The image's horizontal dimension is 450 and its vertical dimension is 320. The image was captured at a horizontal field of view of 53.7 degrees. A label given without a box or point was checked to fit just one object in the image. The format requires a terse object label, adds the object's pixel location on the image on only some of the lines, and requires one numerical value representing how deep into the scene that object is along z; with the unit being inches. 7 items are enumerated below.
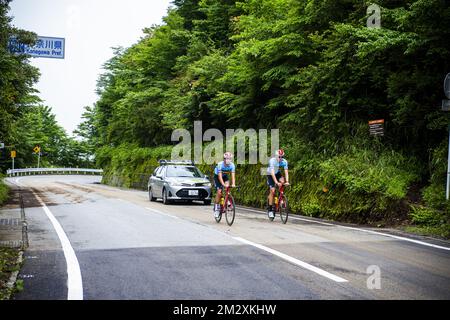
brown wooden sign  538.3
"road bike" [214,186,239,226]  459.2
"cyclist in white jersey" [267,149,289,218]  490.6
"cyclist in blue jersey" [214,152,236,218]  476.7
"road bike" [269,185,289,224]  483.5
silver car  746.8
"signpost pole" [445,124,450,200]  407.2
